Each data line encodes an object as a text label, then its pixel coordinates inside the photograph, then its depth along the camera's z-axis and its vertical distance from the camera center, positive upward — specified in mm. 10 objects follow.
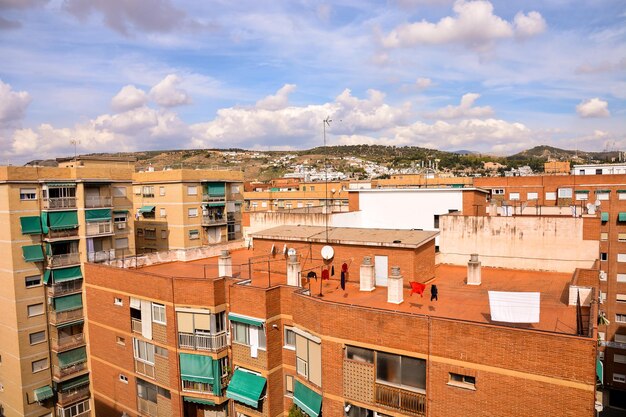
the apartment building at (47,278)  28062 -5919
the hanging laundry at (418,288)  17766 -4490
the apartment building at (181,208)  43500 -2507
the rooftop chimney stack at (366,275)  19625 -4349
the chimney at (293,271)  19375 -4005
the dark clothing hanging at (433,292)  17391 -4579
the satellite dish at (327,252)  22234 -3689
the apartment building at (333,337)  12344 -5572
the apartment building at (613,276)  45656 -11138
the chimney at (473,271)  19969 -4348
